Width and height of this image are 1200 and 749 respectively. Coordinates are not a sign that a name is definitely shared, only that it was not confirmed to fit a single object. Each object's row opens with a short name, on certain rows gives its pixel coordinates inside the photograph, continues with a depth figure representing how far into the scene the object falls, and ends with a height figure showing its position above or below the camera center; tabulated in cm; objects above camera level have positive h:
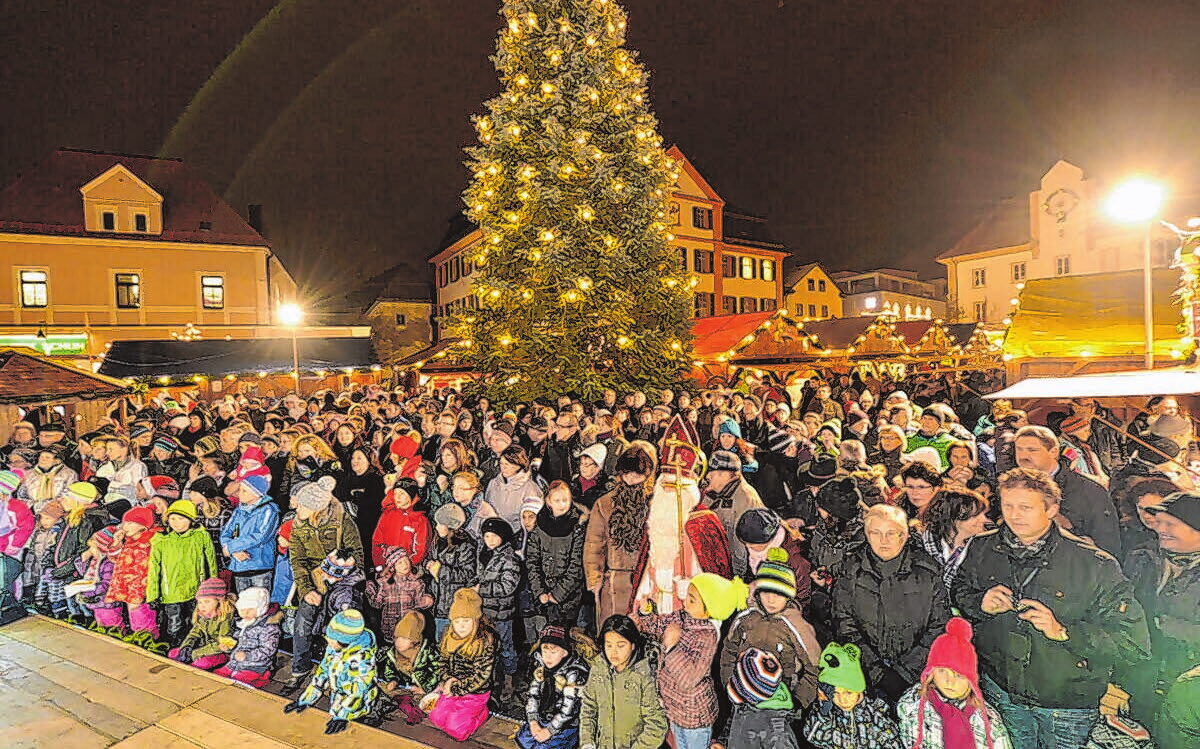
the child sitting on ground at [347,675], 492 -227
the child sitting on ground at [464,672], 476 -218
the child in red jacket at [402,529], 596 -143
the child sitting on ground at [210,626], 593 -225
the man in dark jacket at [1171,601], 332 -128
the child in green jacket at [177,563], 623 -174
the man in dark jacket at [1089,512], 408 -99
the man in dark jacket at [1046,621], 325 -132
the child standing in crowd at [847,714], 354 -190
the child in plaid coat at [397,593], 557 -186
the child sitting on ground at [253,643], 566 -231
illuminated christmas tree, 1585 +361
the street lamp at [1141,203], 845 +181
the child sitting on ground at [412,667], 509 -227
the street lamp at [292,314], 1742 +147
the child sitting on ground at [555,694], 443 -219
